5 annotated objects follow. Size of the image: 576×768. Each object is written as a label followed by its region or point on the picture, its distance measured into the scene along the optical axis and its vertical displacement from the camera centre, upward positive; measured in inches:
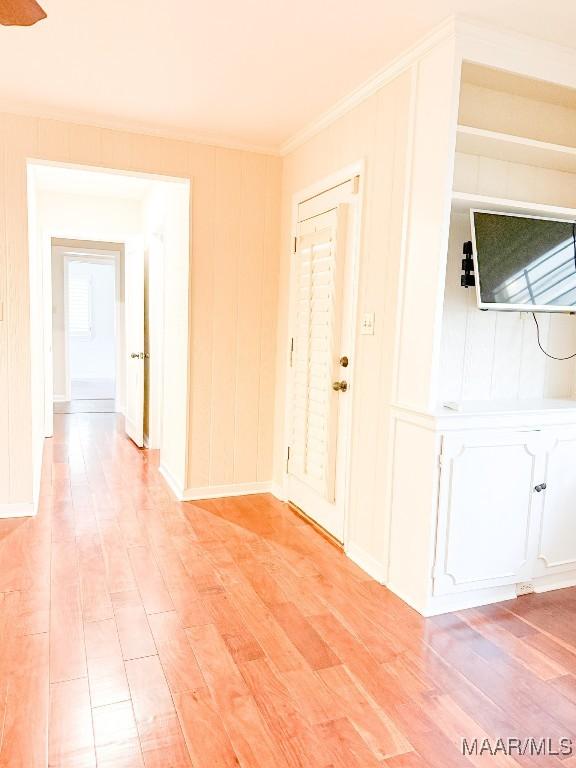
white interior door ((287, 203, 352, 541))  122.2 -11.9
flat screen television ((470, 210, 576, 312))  98.5 +11.6
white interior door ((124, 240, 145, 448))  209.5 -10.6
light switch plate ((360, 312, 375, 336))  112.5 -0.8
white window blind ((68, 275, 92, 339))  412.5 +2.0
